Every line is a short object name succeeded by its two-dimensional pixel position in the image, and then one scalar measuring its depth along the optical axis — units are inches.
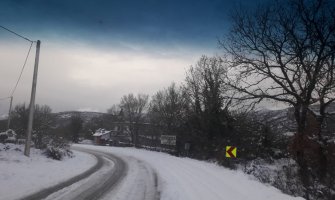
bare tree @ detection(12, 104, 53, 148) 1035.0
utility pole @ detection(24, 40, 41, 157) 789.2
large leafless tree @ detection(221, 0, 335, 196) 888.9
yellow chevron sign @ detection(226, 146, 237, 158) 844.6
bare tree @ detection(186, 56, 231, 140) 1412.4
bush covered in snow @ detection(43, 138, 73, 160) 910.4
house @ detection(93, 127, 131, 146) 3405.5
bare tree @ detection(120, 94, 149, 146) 3322.8
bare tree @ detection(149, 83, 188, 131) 2266.6
